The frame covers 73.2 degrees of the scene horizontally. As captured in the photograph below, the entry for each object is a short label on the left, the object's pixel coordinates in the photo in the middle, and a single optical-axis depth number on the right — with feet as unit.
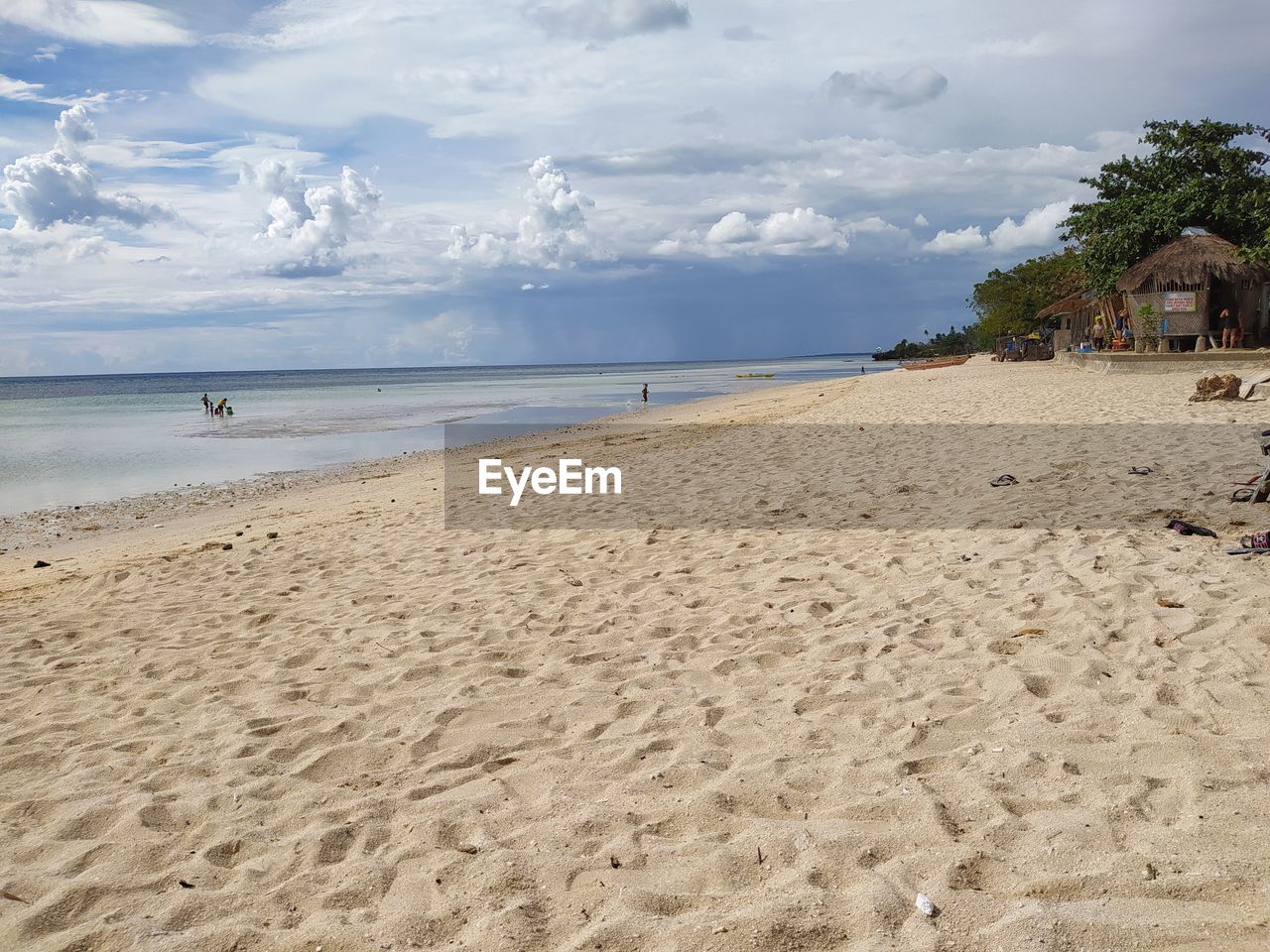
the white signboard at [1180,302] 76.64
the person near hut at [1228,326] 72.90
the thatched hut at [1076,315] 108.88
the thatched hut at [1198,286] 75.05
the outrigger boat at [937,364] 143.33
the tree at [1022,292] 139.95
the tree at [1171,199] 82.84
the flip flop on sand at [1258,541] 17.51
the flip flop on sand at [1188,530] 19.17
